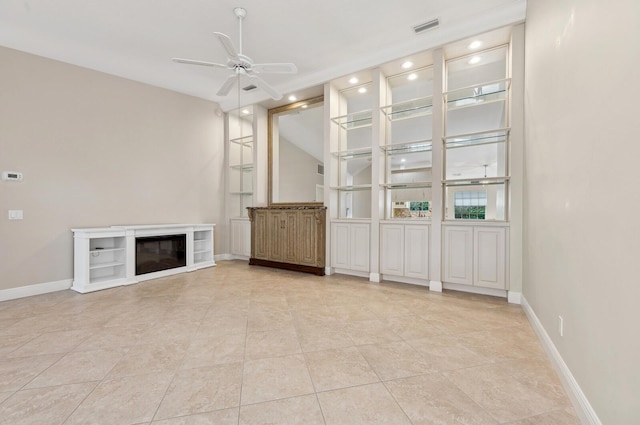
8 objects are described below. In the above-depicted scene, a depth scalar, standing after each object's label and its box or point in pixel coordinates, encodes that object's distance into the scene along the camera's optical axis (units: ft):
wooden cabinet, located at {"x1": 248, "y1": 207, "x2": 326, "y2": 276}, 15.81
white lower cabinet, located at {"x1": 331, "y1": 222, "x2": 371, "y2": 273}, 14.78
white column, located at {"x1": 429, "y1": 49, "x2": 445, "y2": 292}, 12.58
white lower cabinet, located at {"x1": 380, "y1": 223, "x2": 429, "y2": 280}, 13.04
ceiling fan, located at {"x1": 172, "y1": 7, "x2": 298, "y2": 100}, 10.18
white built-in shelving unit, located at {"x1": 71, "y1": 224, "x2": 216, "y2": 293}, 12.89
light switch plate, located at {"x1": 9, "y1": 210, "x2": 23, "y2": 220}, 12.07
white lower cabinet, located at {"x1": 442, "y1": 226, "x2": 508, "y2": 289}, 11.29
